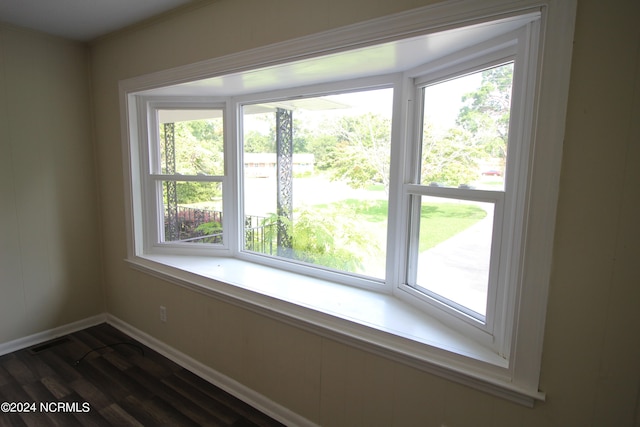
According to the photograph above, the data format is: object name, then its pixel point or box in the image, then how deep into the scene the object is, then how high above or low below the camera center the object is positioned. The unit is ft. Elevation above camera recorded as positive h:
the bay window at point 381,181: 3.90 -0.01
